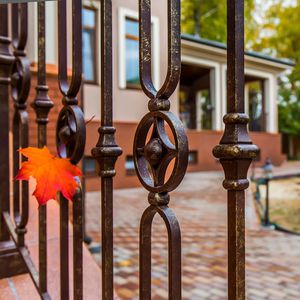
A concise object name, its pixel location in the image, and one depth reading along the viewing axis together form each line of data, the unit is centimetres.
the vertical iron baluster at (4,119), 122
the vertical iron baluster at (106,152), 77
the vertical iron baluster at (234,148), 53
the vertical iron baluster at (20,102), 113
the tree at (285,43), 2147
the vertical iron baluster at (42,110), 97
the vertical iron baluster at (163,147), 60
